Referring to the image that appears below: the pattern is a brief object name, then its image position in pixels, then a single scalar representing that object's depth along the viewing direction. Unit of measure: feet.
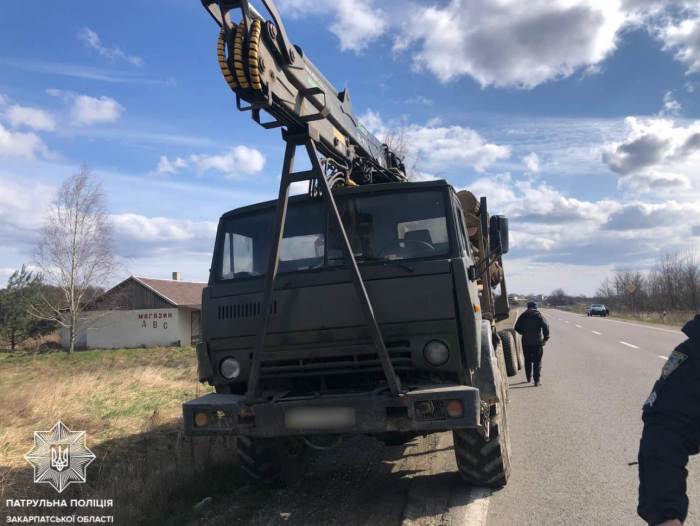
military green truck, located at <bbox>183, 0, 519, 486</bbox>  12.10
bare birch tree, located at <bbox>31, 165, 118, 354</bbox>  107.14
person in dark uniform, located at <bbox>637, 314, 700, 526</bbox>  4.78
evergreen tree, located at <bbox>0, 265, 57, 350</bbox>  123.95
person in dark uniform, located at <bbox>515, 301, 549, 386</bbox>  32.17
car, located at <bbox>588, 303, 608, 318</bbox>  186.45
